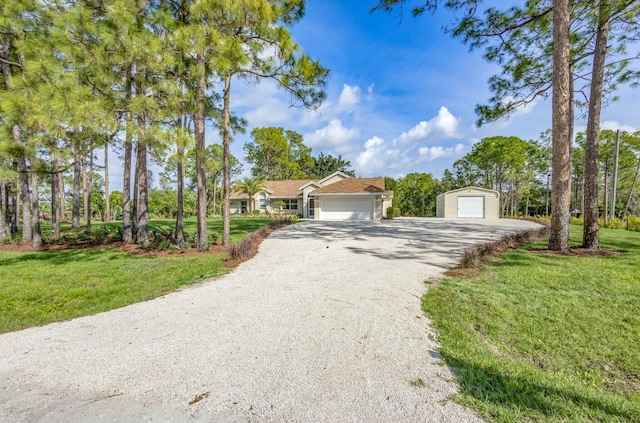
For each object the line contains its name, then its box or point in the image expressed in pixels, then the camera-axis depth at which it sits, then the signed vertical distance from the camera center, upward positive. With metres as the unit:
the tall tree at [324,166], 43.25 +6.43
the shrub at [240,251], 6.69 -1.13
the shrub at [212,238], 8.91 -1.09
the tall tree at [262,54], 6.33 +3.90
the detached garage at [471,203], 23.17 +0.31
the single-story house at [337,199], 20.84 +0.58
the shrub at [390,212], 21.83 -0.45
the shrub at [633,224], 13.31 -0.84
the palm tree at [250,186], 27.39 +2.07
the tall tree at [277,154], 37.81 +7.65
